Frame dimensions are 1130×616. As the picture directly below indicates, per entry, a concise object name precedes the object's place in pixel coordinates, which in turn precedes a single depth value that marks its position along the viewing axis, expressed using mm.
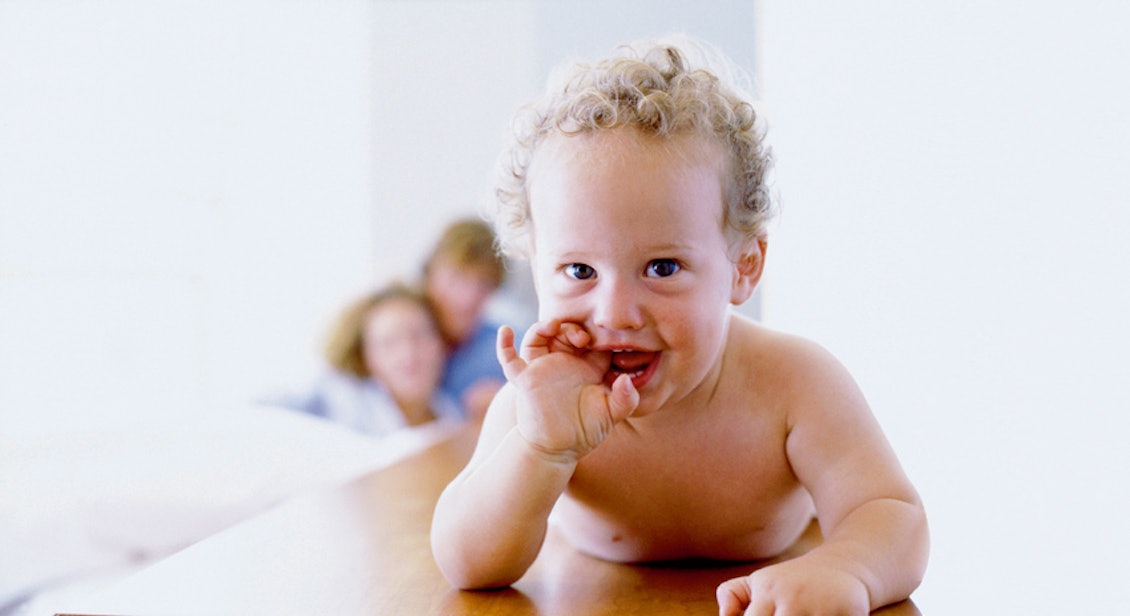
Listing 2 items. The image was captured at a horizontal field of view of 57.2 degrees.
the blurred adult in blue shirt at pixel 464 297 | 3094
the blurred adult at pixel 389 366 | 3033
